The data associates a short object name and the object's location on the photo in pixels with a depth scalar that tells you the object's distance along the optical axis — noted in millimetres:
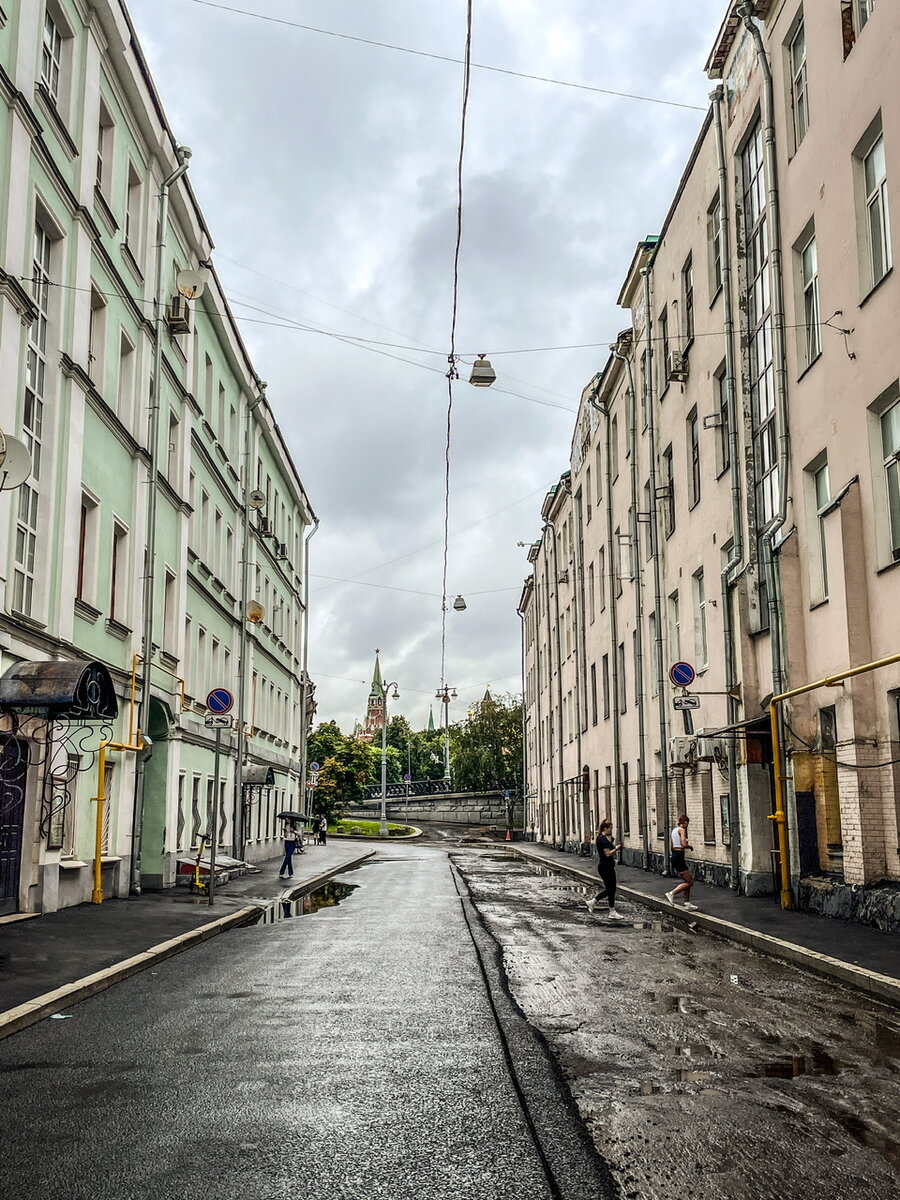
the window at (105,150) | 19531
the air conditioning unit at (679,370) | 25781
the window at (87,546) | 18172
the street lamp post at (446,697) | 69812
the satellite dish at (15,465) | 12562
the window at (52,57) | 16734
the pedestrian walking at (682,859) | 18766
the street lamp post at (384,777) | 67000
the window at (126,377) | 20703
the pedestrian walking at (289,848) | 26578
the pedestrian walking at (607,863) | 18344
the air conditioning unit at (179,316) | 22719
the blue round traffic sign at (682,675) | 22109
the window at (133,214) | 21391
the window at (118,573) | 20047
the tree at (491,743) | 75500
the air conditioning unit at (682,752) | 22484
